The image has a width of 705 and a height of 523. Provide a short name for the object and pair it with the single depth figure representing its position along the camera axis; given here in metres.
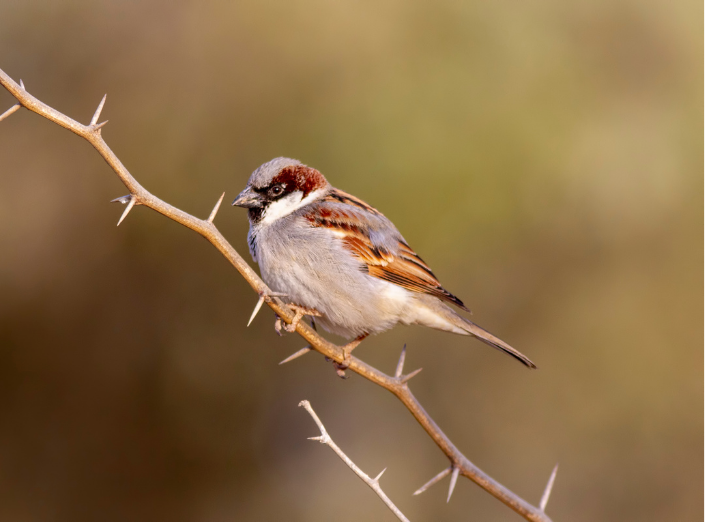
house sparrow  6.69
